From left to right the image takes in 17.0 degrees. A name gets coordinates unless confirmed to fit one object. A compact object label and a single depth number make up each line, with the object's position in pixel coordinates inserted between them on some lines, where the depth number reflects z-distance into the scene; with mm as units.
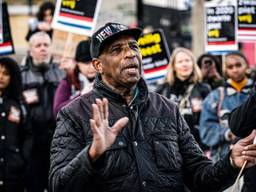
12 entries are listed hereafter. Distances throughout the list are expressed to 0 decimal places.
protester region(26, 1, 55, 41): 12041
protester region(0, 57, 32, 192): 8664
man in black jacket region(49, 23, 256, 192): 4605
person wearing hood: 8797
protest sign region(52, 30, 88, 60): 10635
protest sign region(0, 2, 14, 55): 9336
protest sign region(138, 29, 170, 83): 10438
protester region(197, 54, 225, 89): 10865
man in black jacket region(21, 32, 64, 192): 9578
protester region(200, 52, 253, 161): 8734
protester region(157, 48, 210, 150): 9516
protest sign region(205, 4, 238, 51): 10367
